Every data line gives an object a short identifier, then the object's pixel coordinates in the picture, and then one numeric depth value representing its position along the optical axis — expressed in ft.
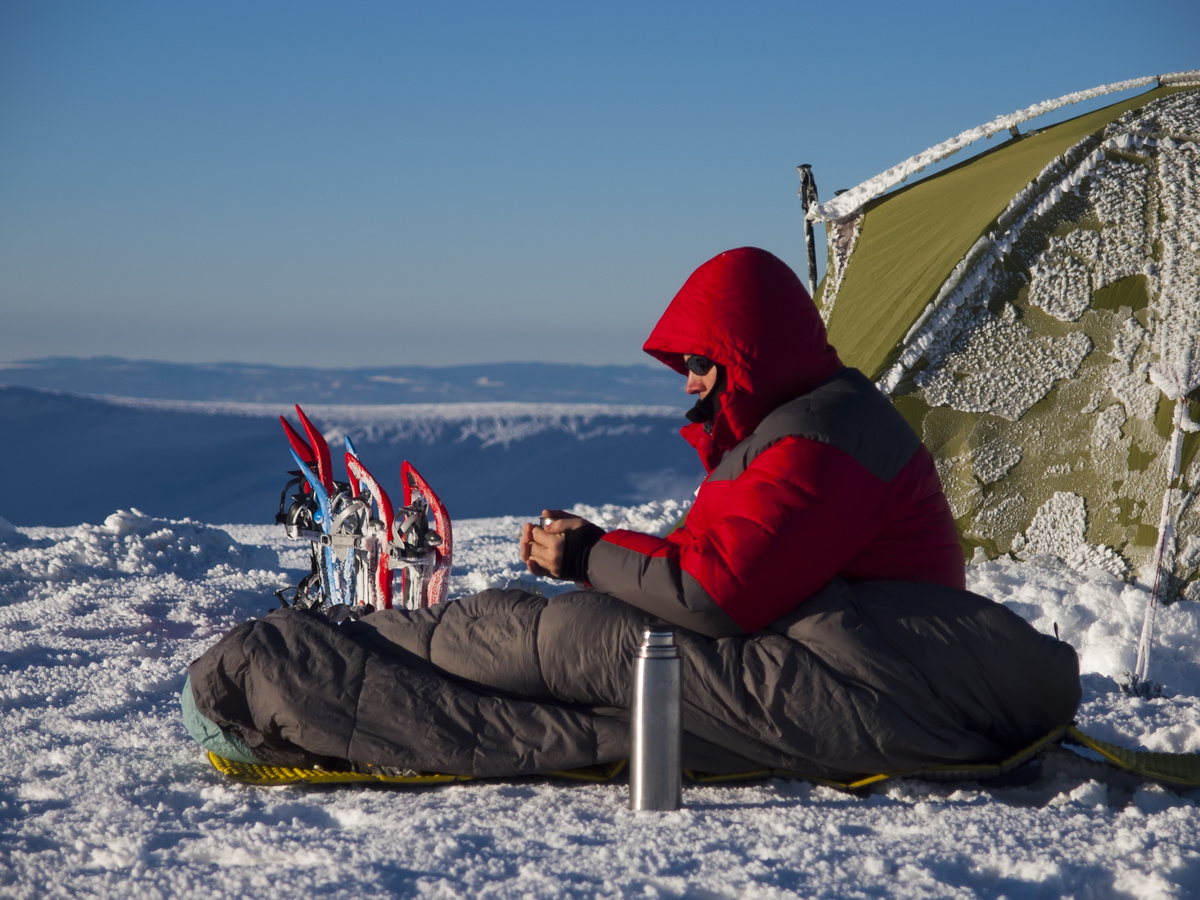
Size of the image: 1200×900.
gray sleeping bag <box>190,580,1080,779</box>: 23.17
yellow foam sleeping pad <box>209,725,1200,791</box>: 23.38
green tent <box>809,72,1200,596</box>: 29.17
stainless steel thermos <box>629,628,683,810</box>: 22.84
